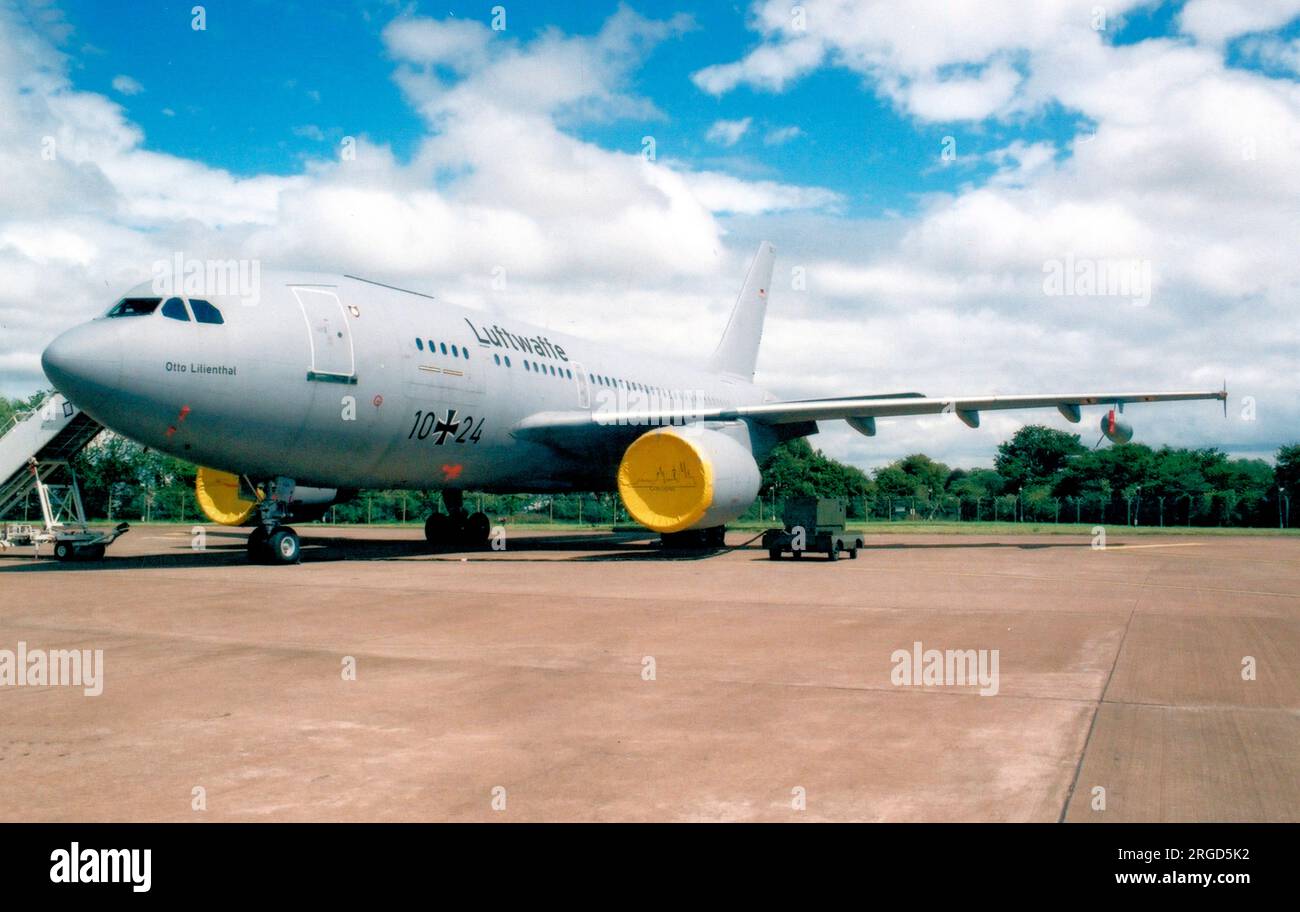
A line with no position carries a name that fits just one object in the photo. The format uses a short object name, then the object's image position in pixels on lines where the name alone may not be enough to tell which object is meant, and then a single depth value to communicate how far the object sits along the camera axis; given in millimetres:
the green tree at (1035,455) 82188
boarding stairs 18281
